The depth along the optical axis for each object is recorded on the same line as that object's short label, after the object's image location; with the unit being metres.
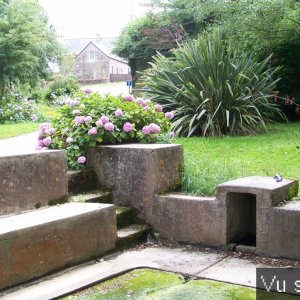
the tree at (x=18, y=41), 13.71
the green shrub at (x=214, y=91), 7.50
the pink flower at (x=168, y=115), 5.01
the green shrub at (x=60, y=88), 18.92
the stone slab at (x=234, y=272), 3.07
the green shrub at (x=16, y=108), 13.02
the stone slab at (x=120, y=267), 2.89
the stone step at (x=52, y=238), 2.92
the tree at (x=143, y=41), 15.99
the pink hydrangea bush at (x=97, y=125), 4.34
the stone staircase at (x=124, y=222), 3.81
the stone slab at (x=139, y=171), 4.03
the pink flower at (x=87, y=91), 4.99
